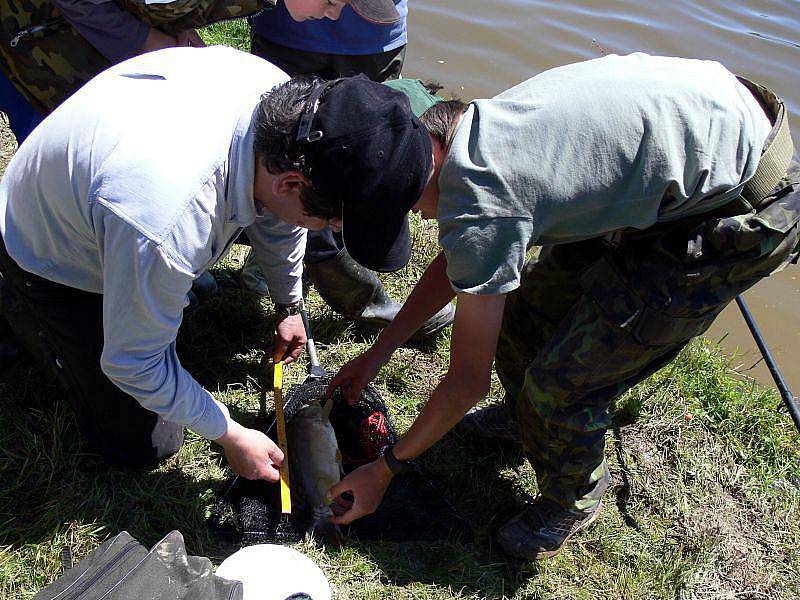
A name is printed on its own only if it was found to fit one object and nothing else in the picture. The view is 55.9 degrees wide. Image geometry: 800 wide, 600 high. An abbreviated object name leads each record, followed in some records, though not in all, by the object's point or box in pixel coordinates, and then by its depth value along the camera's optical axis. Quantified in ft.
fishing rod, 10.35
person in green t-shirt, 6.88
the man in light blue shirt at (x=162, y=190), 6.36
